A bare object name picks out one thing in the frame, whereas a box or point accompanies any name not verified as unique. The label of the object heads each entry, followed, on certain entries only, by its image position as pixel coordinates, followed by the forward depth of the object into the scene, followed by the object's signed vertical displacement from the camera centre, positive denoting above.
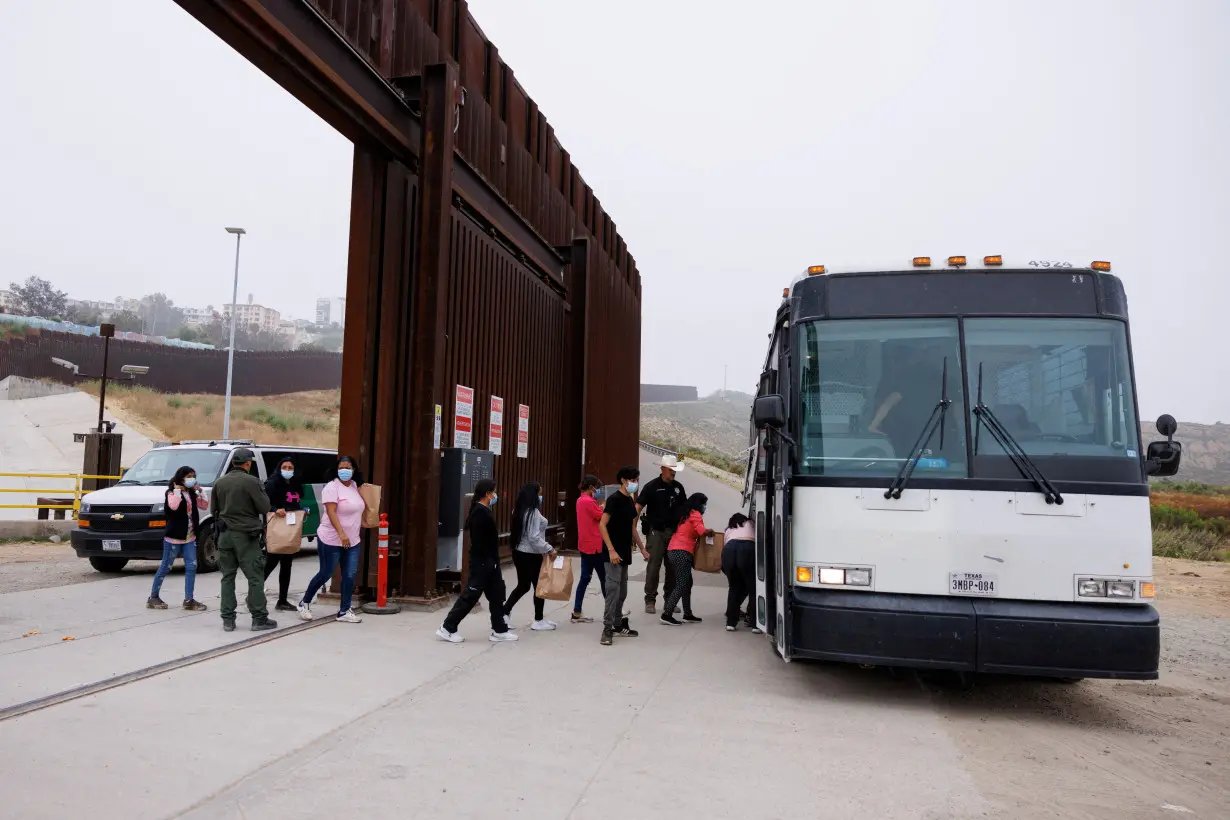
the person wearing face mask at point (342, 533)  8.97 -0.57
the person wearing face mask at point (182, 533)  9.52 -0.64
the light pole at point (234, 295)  28.96 +6.56
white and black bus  6.23 +0.13
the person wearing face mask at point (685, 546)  10.20 -0.72
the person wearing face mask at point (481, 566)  8.46 -0.83
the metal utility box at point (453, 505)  11.08 -0.31
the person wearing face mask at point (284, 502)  9.32 -0.27
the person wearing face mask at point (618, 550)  8.95 -0.70
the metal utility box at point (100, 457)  20.16 +0.37
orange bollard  9.98 -1.18
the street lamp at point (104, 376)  22.49 +3.09
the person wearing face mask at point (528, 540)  9.04 -0.61
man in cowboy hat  10.52 -0.25
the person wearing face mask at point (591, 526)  9.66 -0.48
